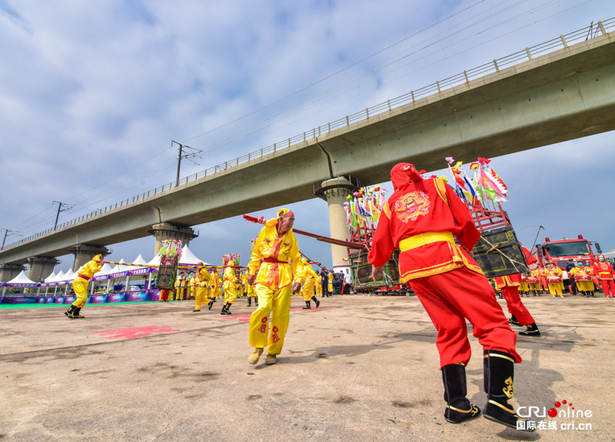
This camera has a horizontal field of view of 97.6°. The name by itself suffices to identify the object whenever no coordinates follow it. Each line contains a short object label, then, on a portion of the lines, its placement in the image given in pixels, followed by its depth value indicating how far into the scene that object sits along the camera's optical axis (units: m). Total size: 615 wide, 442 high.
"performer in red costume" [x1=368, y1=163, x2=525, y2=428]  1.45
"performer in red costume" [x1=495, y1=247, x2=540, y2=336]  3.59
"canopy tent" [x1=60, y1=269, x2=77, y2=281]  24.86
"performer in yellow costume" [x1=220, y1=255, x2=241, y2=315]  8.17
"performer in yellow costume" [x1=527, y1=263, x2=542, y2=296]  14.11
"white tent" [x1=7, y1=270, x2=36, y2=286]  25.49
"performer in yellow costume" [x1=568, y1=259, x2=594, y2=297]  12.14
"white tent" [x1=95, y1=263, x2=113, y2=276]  21.17
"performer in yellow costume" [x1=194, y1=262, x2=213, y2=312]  9.64
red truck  14.79
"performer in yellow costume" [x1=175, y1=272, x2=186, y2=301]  19.45
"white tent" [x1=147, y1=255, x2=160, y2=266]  21.71
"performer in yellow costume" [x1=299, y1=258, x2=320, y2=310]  9.92
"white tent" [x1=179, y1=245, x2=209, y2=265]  20.20
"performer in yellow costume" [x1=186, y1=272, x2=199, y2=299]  20.11
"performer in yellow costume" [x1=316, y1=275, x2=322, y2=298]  18.58
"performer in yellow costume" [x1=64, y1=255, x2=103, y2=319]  7.60
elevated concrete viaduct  13.03
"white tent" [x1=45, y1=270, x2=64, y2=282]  26.31
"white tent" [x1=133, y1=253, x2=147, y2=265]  23.59
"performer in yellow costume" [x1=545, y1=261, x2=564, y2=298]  13.06
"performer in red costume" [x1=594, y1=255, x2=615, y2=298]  11.11
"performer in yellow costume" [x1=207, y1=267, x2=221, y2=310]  12.51
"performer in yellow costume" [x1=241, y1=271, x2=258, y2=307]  9.91
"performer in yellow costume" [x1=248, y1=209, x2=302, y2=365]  2.90
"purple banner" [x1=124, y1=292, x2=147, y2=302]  19.30
